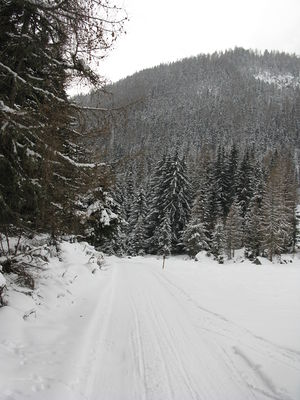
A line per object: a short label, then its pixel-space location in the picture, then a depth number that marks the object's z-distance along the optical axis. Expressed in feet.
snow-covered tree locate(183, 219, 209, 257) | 130.41
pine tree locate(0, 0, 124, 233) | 15.67
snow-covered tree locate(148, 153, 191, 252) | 145.48
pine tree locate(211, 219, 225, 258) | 134.31
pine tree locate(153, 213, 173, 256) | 136.67
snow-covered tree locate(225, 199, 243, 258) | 140.87
